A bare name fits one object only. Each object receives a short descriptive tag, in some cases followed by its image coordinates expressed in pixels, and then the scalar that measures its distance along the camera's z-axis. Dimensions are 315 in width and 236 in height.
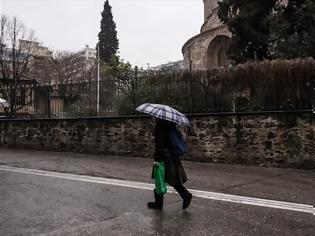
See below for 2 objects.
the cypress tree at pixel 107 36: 63.03
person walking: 7.33
